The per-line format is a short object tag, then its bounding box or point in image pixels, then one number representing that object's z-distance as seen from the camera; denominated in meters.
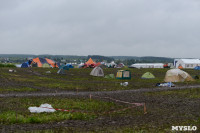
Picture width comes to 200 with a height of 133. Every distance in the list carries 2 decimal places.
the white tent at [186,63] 122.50
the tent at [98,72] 62.56
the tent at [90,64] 109.06
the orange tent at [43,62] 106.81
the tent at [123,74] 53.44
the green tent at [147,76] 56.46
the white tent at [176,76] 47.25
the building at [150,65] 140.45
